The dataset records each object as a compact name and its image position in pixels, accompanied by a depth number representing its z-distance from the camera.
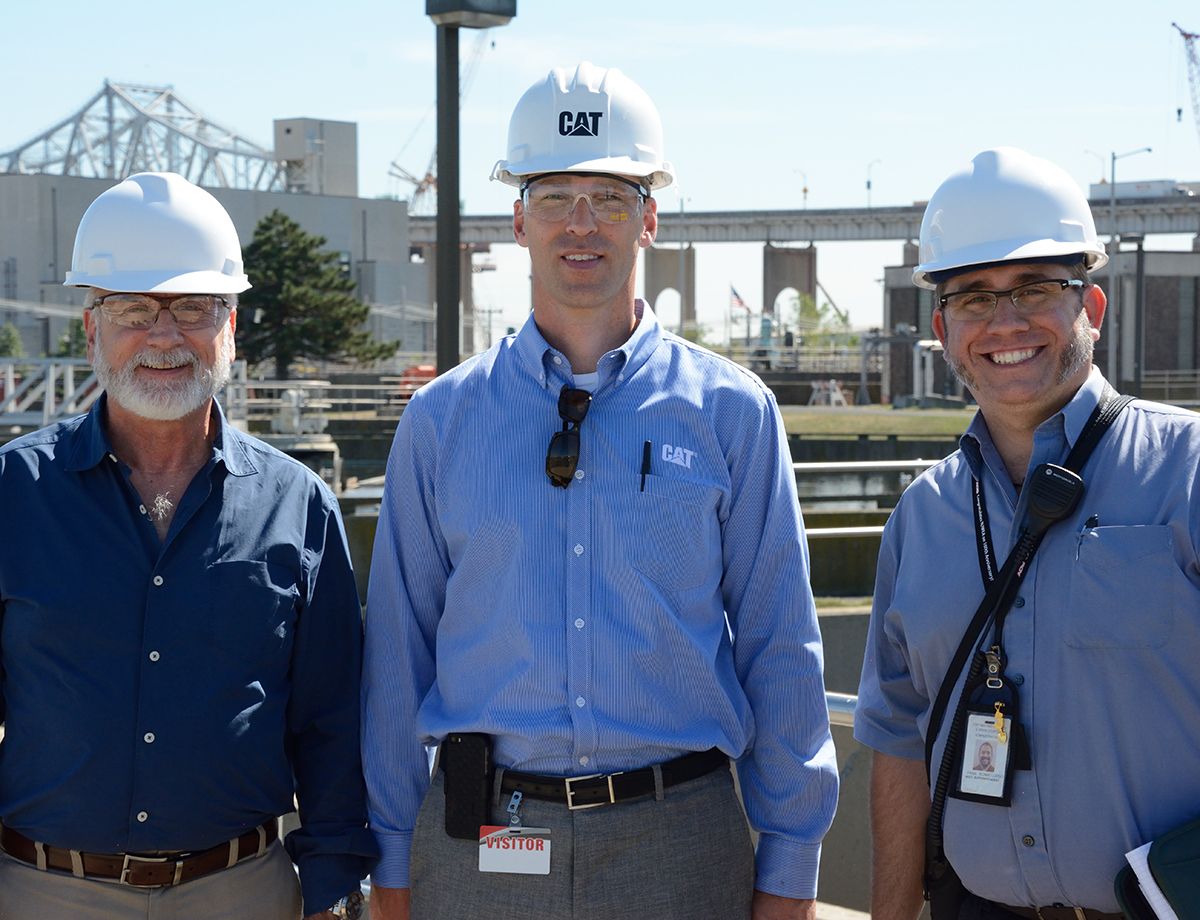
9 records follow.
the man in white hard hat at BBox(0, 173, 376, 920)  2.95
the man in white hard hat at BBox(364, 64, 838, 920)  2.87
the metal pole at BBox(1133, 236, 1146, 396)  34.75
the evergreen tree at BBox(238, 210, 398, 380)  53.59
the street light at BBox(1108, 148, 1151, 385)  47.91
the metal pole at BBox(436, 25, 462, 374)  7.49
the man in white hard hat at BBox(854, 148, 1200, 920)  2.73
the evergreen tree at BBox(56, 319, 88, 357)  69.62
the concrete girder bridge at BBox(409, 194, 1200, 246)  87.44
